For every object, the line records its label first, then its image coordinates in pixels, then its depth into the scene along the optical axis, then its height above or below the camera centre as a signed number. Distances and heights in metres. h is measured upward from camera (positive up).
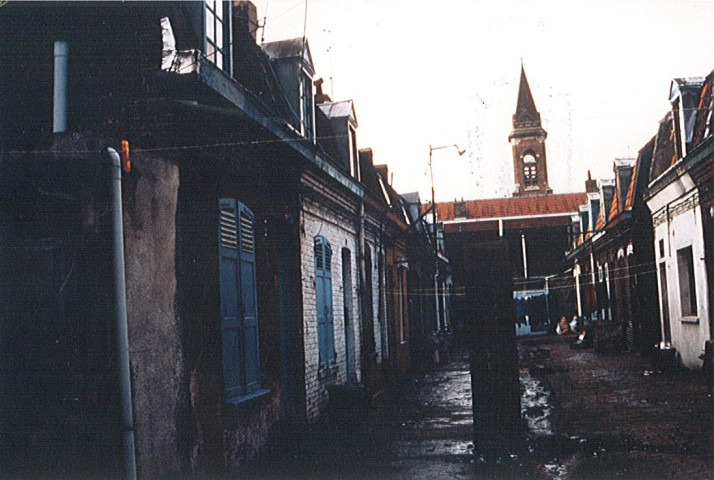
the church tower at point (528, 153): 59.69 +11.70
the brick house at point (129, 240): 6.14 +0.69
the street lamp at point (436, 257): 25.41 +1.72
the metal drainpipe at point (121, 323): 5.97 -0.04
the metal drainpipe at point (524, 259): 46.12 +2.45
